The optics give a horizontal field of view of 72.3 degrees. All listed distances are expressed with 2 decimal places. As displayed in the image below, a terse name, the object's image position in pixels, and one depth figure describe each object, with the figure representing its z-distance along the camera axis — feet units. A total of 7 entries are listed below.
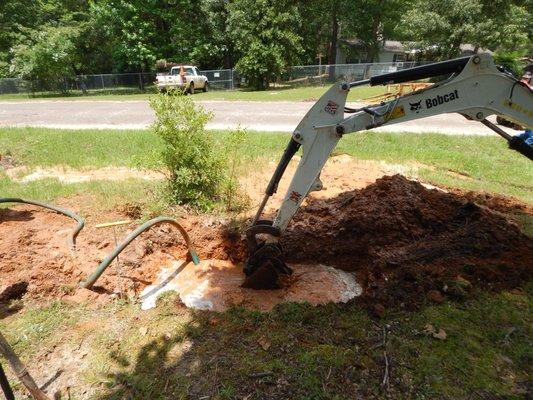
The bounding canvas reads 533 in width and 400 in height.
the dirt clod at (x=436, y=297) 13.29
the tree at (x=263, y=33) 77.77
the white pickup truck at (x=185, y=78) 71.73
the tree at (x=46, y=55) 78.43
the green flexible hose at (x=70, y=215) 16.63
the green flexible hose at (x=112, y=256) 14.01
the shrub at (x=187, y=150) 19.35
